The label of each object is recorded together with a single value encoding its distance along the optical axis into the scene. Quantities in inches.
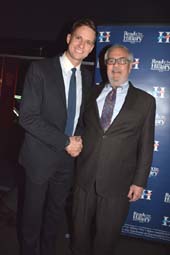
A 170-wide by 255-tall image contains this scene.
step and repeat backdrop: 102.0
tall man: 77.3
